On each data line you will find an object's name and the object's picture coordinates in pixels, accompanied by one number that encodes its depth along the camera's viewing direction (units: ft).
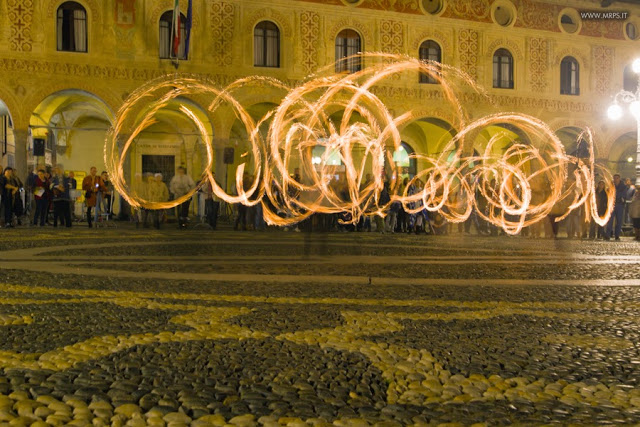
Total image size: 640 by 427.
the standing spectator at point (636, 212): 58.29
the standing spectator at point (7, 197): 56.65
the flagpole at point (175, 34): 69.26
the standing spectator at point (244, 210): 62.28
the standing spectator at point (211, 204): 63.31
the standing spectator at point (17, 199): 58.87
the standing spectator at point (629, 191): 61.65
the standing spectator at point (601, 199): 59.98
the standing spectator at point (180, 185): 60.03
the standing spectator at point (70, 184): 60.98
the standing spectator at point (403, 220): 64.48
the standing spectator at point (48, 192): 59.82
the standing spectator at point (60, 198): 59.21
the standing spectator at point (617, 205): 59.47
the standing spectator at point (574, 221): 60.90
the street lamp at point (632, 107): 61.00
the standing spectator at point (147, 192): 61.09
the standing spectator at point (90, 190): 60.70
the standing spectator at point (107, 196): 67.26
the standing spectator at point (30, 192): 59.47
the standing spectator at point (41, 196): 58.95
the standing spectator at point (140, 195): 62.13
